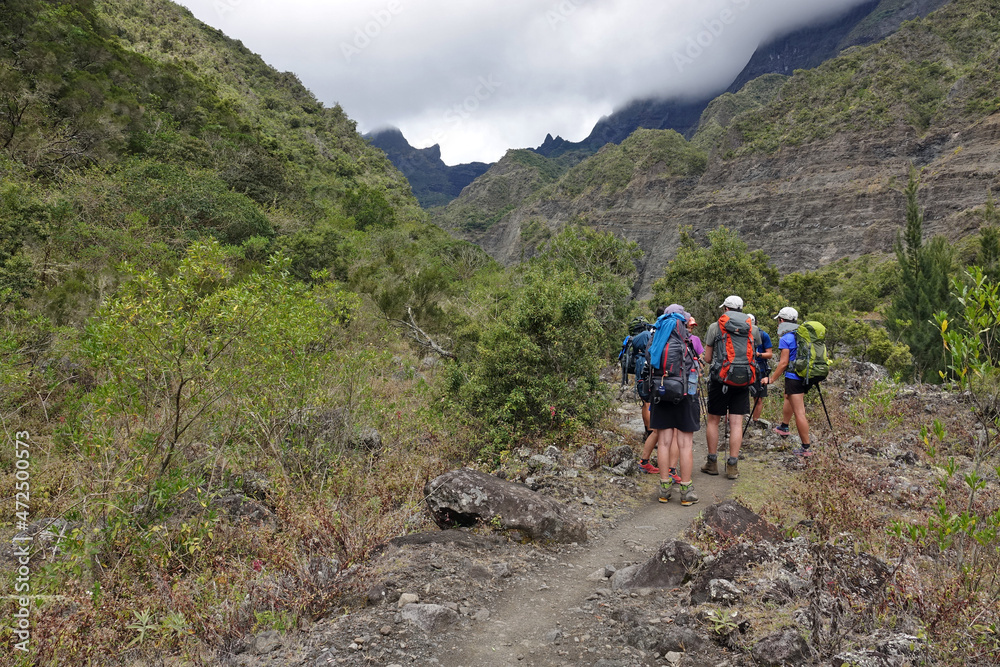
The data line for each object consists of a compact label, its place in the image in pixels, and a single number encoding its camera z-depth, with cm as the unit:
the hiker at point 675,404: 518
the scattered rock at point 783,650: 225
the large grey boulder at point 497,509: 439
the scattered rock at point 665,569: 340
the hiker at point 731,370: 554
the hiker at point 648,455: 606
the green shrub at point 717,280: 1324
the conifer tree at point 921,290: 1484
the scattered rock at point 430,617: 298
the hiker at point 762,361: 634
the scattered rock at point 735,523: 360
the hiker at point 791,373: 611
